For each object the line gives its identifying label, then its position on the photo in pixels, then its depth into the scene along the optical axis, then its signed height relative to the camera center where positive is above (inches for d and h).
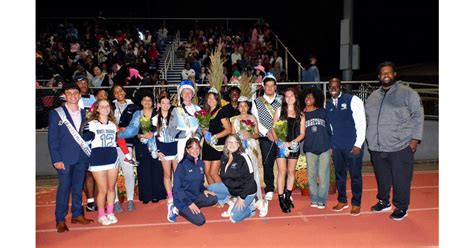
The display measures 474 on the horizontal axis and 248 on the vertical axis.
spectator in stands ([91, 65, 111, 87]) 462.0 +36.1
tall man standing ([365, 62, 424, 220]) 251.8 -6.4
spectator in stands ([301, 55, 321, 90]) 483.5 +43.4
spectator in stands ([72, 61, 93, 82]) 491.9 +48.1
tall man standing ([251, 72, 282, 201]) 283.9 +2.0
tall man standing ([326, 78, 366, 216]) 266.1 -8.2
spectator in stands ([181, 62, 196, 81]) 518.3 +47.5
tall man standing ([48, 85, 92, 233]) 237.1 -14.2
